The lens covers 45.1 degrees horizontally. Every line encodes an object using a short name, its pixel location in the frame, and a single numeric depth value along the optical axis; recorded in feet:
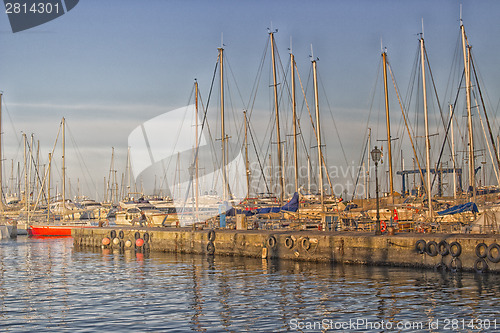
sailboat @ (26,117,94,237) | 251.60
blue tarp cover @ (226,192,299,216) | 164.49
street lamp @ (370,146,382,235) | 107.45
